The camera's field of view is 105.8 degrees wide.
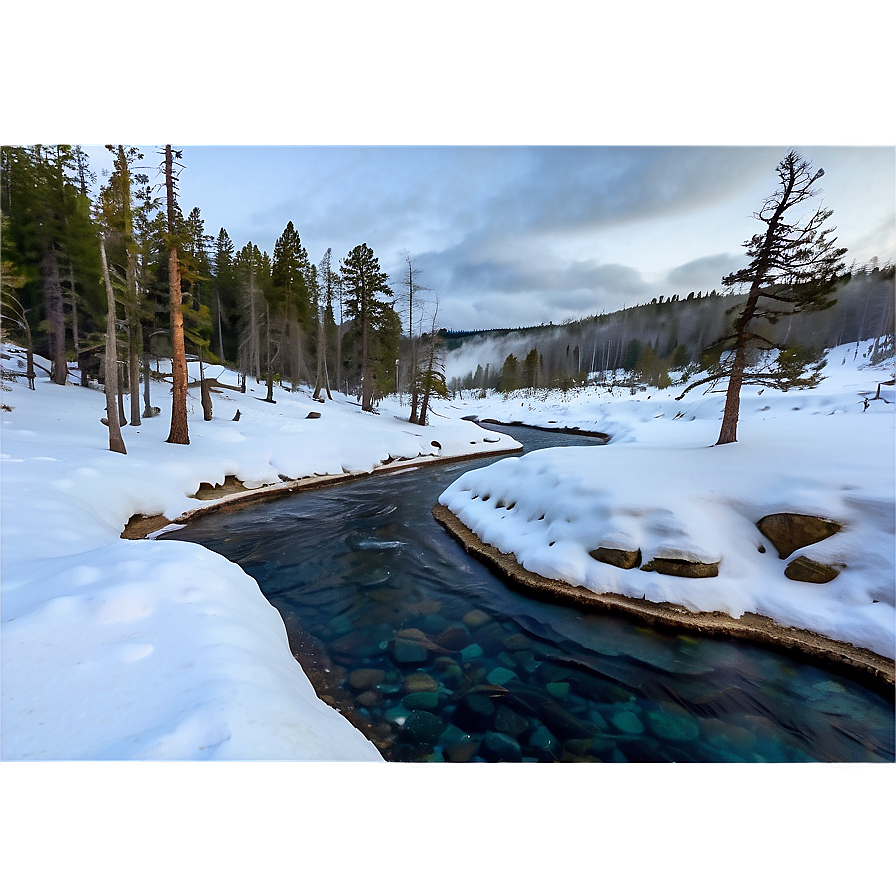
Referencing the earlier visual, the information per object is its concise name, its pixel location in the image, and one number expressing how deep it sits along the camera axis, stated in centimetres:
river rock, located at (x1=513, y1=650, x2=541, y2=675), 405
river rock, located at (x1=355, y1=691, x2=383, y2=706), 343
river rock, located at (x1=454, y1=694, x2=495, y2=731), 325
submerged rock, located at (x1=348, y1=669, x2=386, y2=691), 365
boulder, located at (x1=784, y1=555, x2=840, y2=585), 456
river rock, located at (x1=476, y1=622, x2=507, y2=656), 433
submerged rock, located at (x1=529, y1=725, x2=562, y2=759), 304
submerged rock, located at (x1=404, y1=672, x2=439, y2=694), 366
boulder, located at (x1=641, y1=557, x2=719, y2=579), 504
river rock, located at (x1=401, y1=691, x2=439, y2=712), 344
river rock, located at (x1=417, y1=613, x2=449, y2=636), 468
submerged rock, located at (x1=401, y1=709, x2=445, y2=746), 311
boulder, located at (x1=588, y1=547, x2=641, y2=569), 540
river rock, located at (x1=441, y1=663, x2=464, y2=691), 376
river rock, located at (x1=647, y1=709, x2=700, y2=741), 316
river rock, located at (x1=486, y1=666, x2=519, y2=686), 384
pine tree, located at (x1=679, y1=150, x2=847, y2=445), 695
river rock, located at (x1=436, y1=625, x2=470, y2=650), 441
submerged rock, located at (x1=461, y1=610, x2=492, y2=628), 483
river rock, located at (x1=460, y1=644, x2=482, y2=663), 420
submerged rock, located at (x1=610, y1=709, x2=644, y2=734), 324
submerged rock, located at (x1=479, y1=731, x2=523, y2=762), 304
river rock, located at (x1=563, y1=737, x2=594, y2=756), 305
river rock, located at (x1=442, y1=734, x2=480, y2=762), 297
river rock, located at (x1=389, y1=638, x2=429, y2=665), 410
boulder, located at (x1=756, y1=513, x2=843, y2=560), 486
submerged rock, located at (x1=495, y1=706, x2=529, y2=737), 323
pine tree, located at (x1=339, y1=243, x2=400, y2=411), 2198
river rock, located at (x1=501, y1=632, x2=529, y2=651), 439
